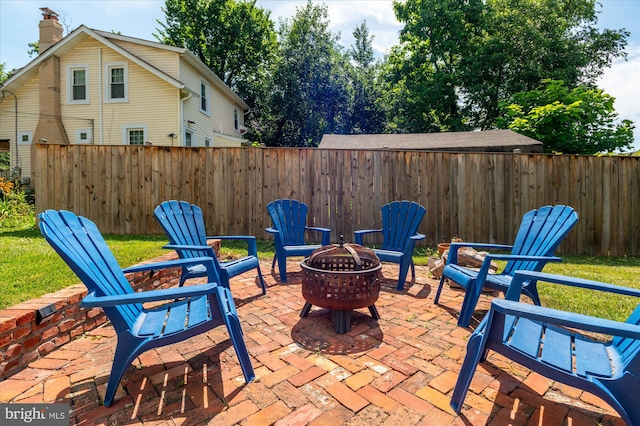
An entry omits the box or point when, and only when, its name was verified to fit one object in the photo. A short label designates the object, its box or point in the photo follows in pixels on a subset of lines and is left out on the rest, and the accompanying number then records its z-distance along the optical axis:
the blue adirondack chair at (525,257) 2.51
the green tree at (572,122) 12.07
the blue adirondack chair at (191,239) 2.85
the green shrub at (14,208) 7.24
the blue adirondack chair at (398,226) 3.92
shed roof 9.94
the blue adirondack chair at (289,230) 3.79
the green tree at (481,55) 16.75
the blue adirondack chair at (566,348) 1.26
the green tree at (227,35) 19.00
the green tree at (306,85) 17.52
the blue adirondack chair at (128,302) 1.61
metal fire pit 2.34
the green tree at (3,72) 25.34
